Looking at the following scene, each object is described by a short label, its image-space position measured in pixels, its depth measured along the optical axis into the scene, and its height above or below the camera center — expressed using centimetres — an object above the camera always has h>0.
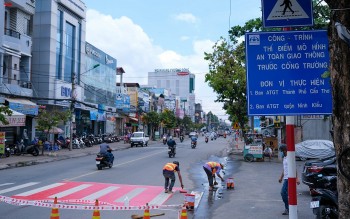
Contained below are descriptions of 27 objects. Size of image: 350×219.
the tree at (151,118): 6912 +269
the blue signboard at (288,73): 403 +63
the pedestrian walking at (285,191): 1020 -148
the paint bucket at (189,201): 1094 -187
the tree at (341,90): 339 +38
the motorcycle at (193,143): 4431 -113
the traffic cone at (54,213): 768 -157
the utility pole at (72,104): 3402 +256
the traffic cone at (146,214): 786 -160
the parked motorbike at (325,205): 820 -148
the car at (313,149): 2678 -103
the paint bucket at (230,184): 1523 -194
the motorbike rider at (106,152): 2157 -103
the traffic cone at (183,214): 769 -157
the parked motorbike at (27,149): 2972 -127
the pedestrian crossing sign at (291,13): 423 +130
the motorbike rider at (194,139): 4397 -62
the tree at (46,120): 3022 +97
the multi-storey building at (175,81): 15275 +2064
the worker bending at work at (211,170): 1445 -133
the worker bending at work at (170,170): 1339 -125
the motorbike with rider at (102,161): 2108 -151
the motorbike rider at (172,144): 3030 -82
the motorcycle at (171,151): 3041 -136
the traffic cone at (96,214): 765 -157
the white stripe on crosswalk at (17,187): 1352 -199
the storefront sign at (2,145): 2591 -82
